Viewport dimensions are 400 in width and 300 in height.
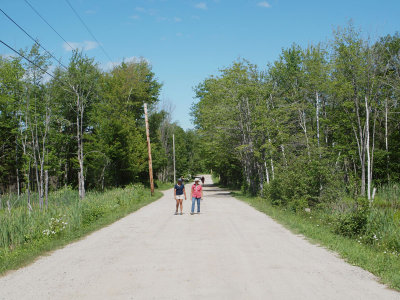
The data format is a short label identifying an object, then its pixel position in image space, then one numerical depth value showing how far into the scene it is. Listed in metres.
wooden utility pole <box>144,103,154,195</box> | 30.95
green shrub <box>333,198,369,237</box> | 10.77
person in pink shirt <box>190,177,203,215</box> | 17.12
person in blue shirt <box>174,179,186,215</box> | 17.11
